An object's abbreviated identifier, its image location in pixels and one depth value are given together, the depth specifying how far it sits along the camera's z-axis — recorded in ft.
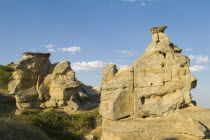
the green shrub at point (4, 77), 90.40
